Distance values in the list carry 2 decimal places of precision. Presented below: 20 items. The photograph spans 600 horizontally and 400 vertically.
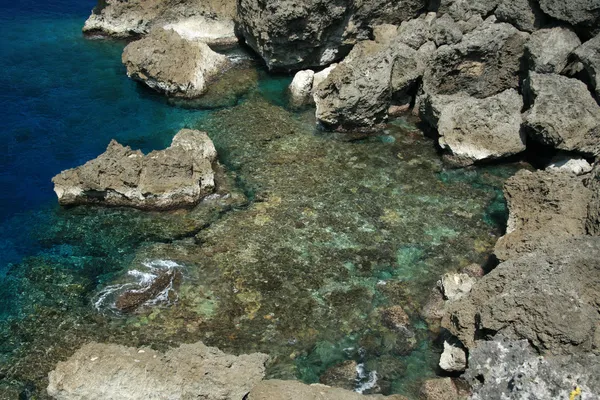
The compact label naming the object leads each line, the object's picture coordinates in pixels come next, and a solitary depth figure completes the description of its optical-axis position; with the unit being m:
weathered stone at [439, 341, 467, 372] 11.77
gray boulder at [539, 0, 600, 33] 18.56
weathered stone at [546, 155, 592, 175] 17.22
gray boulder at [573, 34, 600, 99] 17.69
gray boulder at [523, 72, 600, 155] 17.23
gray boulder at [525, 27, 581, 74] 18.62
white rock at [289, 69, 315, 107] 21.75
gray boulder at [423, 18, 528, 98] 19.89
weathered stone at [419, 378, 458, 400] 11.34
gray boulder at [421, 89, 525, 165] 18.30
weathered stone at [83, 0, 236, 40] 26.03
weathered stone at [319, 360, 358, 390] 12.01
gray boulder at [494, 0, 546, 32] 19.89
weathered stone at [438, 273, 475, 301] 13.60
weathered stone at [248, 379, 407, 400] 9.87
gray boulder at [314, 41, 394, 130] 19.66
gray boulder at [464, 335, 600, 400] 9.77
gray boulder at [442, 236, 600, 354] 10.62
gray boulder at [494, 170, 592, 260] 13.34
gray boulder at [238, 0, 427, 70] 21.42
